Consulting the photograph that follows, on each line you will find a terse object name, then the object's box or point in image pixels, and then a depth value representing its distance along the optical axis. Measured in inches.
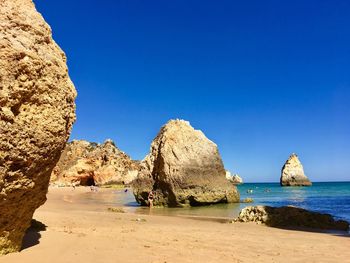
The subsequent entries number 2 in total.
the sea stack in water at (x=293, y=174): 4427.9
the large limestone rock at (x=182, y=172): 1180.5
